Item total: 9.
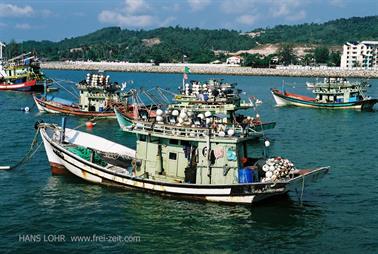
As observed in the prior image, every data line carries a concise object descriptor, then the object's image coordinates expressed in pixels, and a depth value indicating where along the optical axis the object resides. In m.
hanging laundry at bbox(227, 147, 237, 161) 24.09
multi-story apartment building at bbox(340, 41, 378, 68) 193.50
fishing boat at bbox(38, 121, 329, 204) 24.03
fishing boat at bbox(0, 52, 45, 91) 89.19
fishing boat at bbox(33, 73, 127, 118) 55.06
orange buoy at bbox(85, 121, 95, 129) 49.48
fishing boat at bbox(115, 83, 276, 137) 43.34
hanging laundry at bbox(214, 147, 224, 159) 24.27
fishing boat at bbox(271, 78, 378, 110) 67.62
